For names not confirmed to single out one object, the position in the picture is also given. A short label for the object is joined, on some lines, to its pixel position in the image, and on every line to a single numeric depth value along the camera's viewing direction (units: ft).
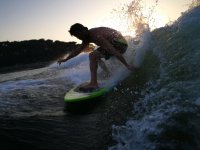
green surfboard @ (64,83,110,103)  11.58
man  12.52
